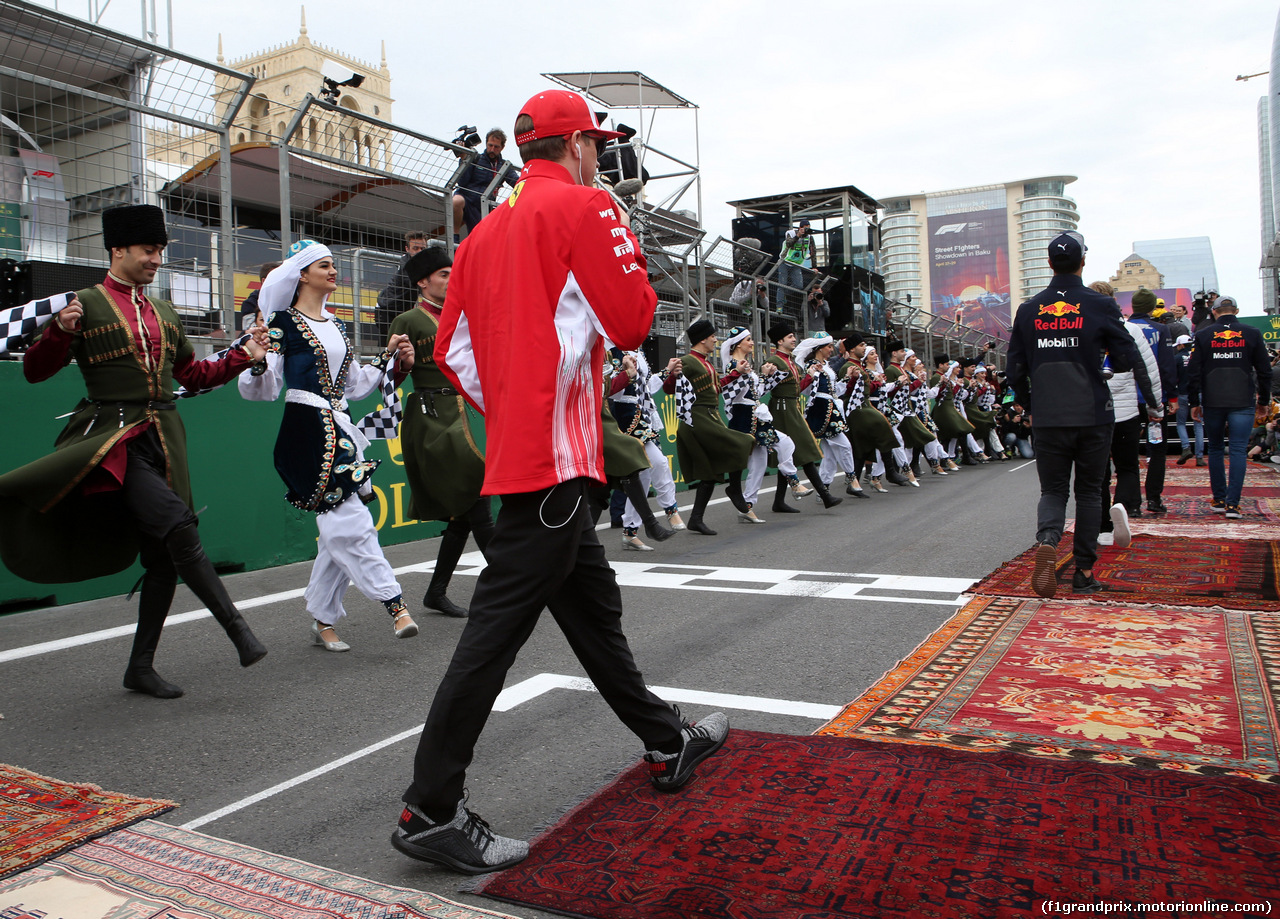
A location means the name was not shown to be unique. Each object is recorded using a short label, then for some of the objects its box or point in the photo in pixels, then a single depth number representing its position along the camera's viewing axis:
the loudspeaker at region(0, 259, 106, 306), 5.96
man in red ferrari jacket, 2.40
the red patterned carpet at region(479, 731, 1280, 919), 2.14
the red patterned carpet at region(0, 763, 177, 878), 2.49
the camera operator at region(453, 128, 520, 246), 10.39
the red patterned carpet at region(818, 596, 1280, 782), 3.08
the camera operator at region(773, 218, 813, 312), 19.72
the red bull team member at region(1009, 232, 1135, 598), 5.73
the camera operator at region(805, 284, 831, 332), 21.39
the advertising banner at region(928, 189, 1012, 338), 137.88
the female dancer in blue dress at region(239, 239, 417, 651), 4.69
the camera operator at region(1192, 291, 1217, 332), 13.03
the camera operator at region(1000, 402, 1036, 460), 19.36
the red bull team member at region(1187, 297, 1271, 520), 8.99
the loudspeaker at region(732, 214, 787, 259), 28.12
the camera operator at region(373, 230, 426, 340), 9.15
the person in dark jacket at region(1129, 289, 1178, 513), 8.80
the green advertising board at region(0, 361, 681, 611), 5.92
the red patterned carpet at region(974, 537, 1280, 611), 5.32
